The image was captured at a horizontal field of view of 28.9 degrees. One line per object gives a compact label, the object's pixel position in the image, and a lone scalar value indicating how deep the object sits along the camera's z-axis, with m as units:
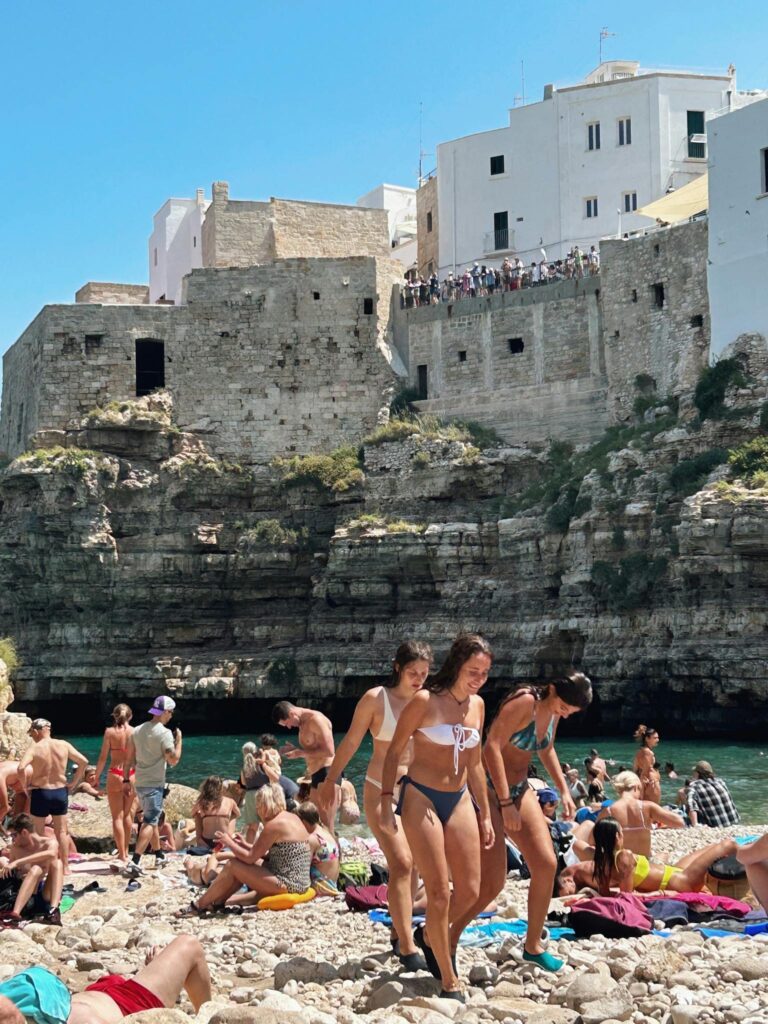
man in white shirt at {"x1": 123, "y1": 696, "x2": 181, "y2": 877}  13.88
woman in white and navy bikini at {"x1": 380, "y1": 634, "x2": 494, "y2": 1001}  7.70
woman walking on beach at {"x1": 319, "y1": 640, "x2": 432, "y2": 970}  8.14
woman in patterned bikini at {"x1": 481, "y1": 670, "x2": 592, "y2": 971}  8.10
